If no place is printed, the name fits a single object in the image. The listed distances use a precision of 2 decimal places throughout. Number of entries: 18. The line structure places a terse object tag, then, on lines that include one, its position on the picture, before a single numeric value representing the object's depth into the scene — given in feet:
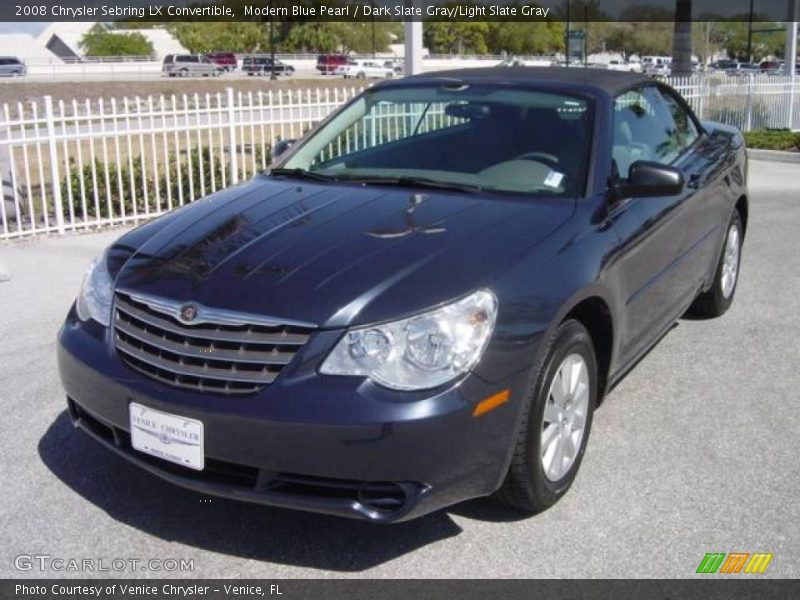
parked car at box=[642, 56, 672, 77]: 193.42
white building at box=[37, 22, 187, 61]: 282.97
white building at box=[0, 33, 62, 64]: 269.44
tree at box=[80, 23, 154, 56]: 266.16
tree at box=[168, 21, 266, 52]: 272.72
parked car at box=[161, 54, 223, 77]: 176.04
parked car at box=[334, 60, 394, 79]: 187.32
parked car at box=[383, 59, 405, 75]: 189.14
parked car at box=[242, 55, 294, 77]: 186.80
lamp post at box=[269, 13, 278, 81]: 165.44
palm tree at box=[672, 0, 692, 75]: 58.95
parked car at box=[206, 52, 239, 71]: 201.77
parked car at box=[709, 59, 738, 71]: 242.64
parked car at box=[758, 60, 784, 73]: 203.91
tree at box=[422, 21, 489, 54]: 298.56
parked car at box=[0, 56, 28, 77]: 168.96
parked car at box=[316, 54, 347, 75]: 191.52
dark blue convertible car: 9.71
